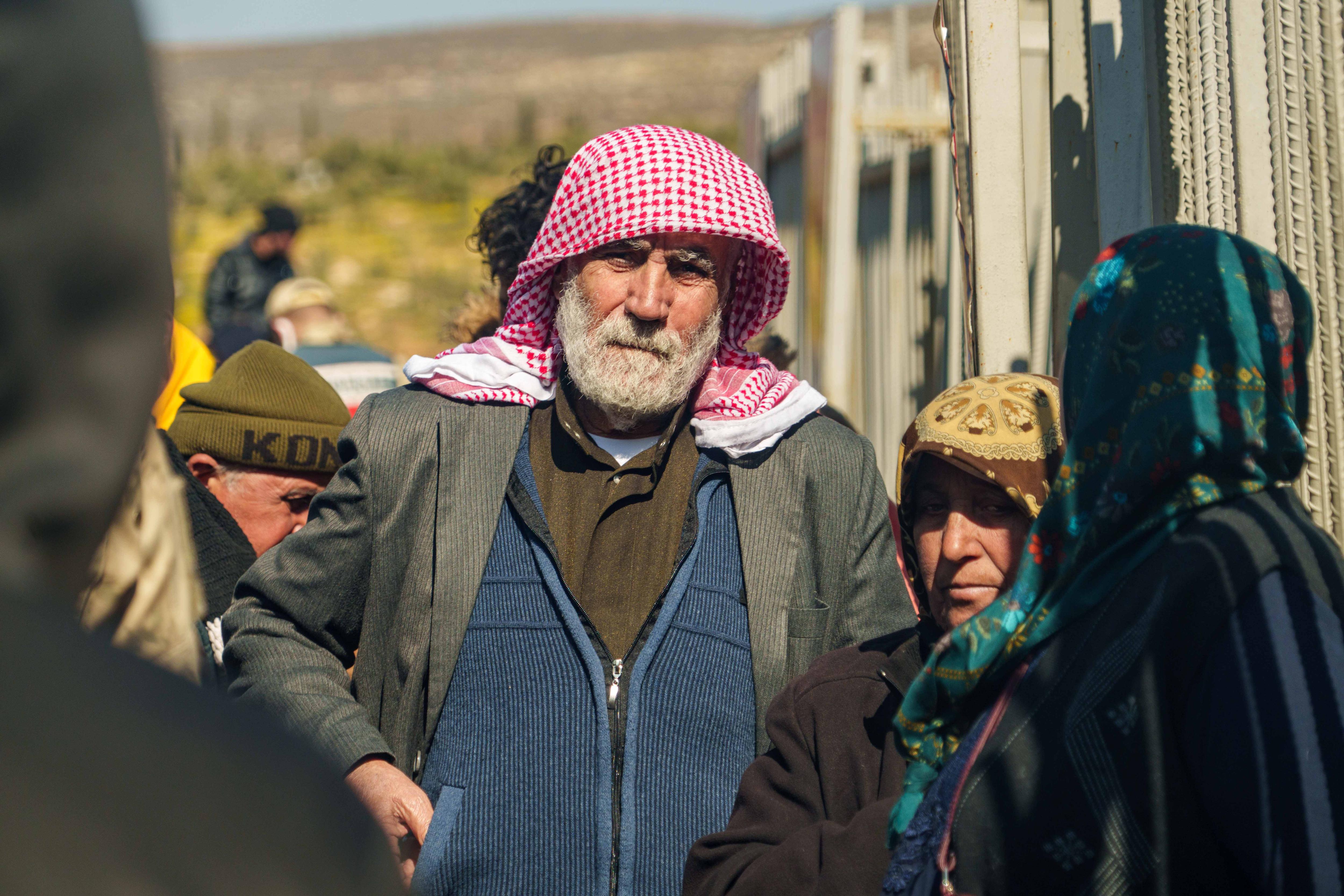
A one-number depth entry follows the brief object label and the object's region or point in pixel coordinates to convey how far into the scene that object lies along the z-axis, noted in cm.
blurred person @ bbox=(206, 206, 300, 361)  1096
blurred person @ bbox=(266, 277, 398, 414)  588
